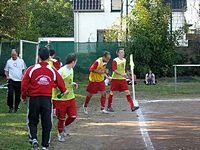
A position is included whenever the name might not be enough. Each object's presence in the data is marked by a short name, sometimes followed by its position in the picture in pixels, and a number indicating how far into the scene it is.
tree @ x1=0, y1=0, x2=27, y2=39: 27.80
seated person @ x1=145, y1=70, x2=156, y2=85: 27.79
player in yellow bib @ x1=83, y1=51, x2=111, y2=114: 15.43
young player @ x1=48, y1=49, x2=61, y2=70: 13.85
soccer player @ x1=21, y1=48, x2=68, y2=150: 9.26
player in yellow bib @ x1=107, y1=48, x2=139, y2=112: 15.73
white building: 41.35
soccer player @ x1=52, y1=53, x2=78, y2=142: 10.80
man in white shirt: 15.37
